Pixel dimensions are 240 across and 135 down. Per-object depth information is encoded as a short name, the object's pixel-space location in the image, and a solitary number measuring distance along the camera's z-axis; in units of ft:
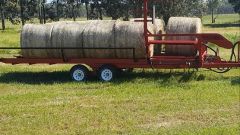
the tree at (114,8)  172.88
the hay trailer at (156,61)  38.14
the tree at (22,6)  192.36
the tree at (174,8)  113.07
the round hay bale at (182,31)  40.97
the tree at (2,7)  183.73
